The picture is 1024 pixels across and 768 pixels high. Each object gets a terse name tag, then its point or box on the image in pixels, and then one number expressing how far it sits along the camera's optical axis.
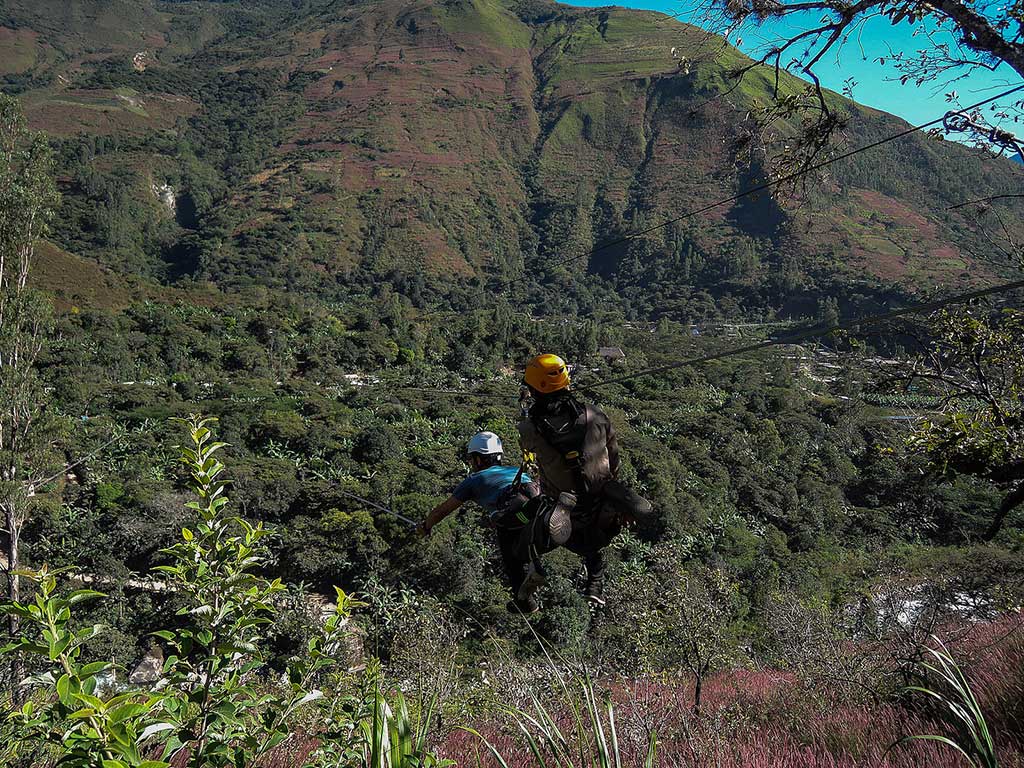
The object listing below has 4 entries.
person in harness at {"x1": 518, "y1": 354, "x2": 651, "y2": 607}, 3.02
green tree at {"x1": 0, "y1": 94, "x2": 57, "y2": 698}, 13.18
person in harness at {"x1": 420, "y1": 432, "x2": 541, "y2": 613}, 3.40
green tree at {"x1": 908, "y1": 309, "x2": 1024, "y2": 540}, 4.66
